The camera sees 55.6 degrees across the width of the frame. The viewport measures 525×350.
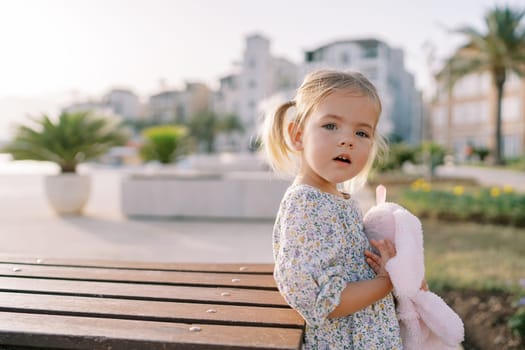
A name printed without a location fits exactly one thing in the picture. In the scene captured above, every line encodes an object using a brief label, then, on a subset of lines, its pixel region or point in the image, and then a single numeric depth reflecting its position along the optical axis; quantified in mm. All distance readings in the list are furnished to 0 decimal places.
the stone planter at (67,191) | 7016
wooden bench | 1168
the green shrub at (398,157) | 14984
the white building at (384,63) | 51281
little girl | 1309
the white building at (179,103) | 64875
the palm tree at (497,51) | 23812
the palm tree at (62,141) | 7273
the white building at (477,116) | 41406
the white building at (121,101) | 73250
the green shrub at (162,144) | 11164
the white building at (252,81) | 55312
